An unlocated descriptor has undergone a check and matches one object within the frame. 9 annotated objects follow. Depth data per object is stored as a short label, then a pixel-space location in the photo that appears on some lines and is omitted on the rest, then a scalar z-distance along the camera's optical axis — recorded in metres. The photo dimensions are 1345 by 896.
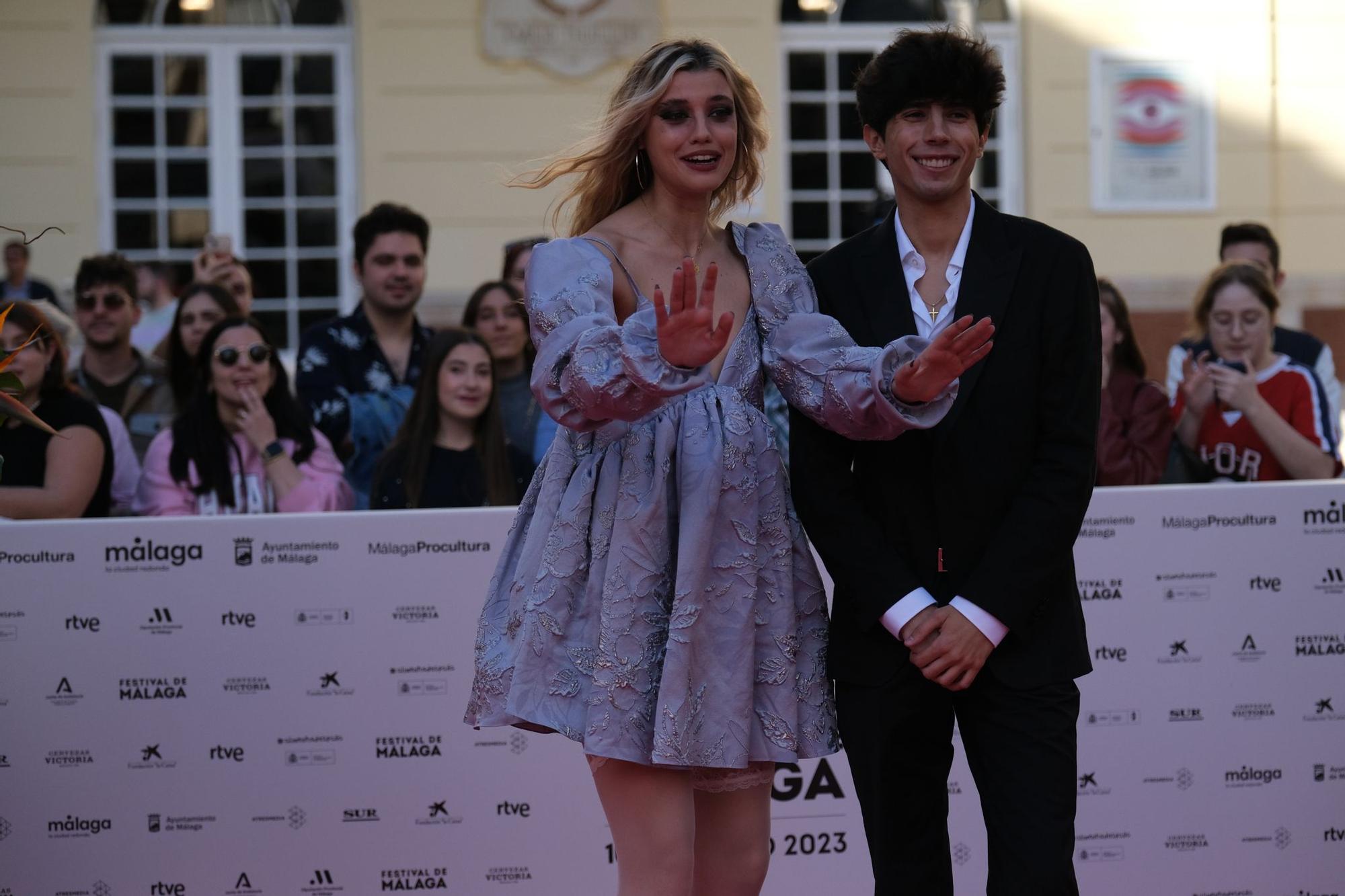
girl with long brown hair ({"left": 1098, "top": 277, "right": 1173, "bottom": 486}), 10.72
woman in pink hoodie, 9.95
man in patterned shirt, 11.12
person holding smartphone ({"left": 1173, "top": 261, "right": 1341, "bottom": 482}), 10.69
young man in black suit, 5.68
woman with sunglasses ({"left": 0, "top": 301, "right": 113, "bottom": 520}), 9.60
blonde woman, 5.54
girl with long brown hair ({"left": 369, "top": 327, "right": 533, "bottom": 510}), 10.01
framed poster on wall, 22.16
